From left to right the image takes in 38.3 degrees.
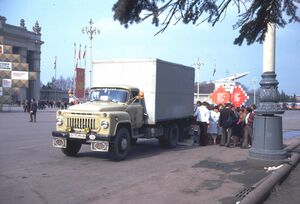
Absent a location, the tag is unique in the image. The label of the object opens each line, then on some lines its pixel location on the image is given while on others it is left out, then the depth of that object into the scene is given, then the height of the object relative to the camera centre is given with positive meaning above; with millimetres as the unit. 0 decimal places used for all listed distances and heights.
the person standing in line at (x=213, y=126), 18453 -1038
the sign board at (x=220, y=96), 22859 +318
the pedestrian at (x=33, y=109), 32219 -779
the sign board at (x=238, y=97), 22719 +277
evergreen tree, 6820 +1474
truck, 12484 -286
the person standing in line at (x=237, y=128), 17312 -1059
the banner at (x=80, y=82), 39616 +1639
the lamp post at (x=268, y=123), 11609 -551
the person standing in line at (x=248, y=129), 16844 -1046
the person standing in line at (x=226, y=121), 17016 -759
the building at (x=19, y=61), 54844 +5297
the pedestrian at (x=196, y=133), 18203 -1337
